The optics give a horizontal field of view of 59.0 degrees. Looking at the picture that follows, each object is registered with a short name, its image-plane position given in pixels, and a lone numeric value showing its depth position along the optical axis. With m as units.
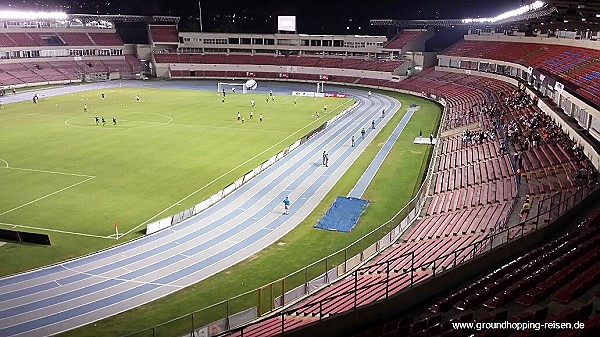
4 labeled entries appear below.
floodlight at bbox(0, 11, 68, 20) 70.25
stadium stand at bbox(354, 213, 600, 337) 10.30
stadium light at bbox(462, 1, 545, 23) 53.97
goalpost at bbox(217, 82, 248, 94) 71.75
